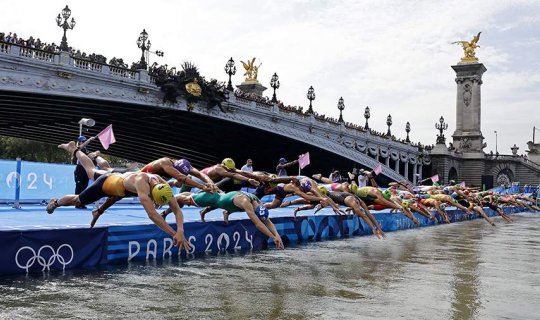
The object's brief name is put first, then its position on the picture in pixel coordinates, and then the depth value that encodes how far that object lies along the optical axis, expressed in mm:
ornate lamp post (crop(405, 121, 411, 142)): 97000
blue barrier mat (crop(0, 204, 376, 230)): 14516
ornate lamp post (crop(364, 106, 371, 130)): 83438
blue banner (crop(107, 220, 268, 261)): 12219
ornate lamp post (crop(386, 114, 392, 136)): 89519
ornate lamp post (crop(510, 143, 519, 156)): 109400
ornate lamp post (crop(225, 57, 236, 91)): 57619
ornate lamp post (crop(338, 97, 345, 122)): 72812
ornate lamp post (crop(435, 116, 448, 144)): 92688
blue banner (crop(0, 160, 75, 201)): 19516
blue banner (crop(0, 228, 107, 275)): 10141
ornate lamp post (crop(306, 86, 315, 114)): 69719
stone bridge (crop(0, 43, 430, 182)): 37625
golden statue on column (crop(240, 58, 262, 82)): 93688
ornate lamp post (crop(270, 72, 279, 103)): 64562
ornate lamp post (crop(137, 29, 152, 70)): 46562
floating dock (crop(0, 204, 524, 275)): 10461
